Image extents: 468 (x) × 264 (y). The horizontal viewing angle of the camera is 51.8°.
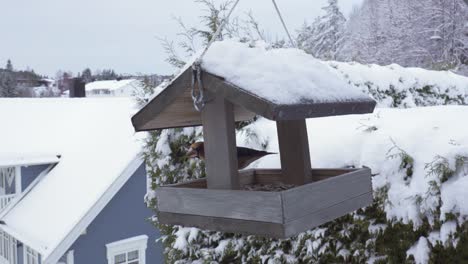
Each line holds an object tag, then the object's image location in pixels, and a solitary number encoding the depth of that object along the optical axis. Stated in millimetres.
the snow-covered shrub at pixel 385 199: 2109
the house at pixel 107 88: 35938
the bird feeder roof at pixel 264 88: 1511
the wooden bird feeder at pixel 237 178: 1542
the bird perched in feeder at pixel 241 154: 1909
